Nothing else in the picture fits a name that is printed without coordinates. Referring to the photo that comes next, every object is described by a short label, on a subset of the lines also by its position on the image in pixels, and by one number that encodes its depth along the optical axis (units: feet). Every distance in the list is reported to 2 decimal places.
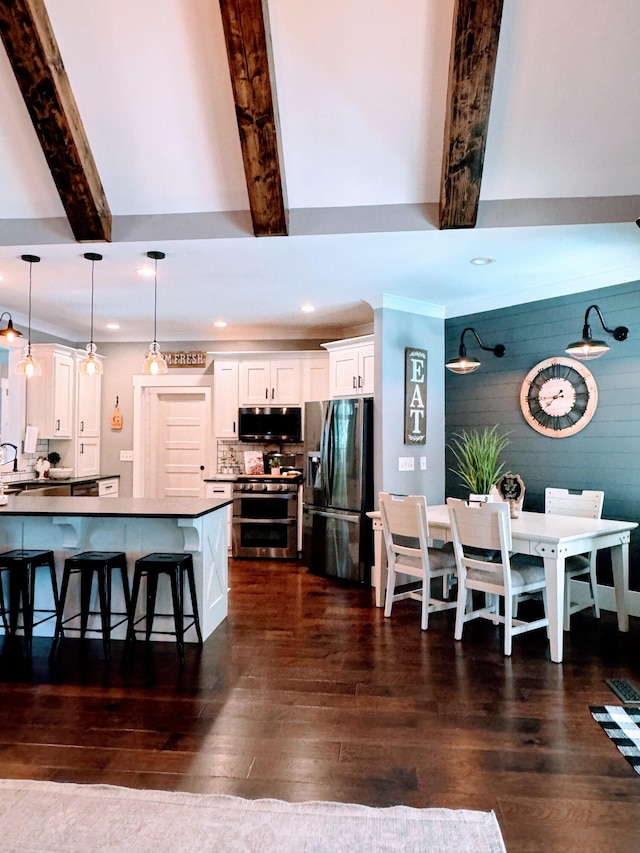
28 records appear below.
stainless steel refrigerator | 17.52
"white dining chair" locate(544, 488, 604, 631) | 13.13
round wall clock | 15.44
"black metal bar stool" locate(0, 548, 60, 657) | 11.82
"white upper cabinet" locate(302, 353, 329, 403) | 21.97
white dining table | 11.33
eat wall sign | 17.57
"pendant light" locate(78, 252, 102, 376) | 13.15
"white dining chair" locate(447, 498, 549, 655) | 11.69
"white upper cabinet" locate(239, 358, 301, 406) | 22.18
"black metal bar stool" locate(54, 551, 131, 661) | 11.66
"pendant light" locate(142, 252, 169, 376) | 13.14
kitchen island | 12.18
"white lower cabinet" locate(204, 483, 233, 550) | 21.67
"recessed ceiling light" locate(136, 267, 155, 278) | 14.33
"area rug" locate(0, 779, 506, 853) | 6.22
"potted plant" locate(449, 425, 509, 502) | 14.97
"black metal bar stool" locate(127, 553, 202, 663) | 11.57
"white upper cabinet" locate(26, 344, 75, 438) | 20.40
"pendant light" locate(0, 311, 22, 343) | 14.11
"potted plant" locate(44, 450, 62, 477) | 21.74
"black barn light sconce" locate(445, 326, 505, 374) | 15.62
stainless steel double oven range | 21.01
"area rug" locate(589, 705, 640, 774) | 8.07
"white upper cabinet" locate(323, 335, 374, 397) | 18.66
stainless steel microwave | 22.20
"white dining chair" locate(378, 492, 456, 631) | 13.34
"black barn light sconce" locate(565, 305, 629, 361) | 12.84
